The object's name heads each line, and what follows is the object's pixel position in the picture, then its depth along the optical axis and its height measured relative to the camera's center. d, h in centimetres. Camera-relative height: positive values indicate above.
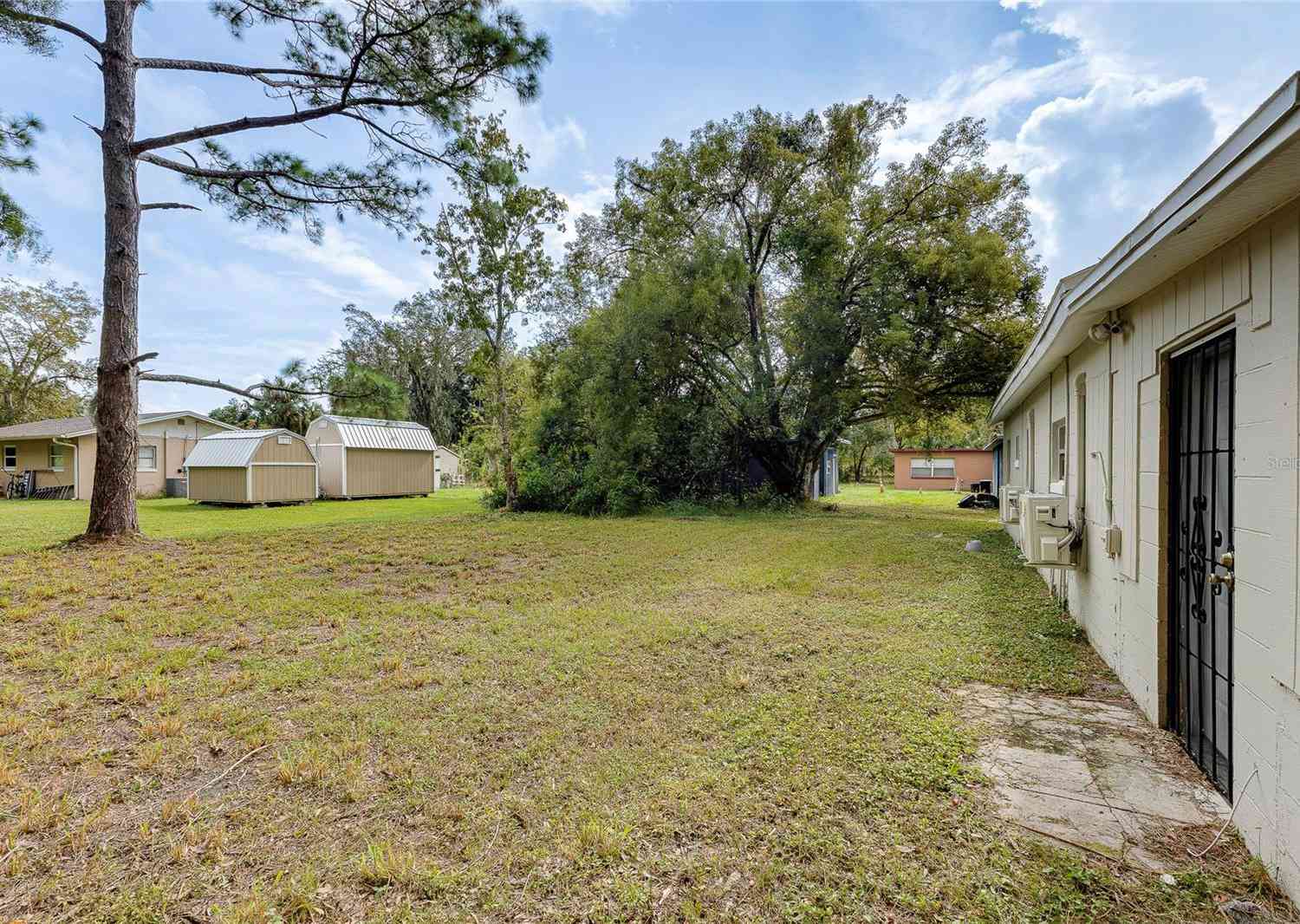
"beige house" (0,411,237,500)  1702 +42
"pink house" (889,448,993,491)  2516 +14
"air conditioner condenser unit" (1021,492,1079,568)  401 -45
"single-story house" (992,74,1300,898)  161 +4
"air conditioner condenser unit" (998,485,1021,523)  737 -47
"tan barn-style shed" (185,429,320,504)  1436 -6
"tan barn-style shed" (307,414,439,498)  1709 +35
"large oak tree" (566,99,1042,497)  1186 +428
